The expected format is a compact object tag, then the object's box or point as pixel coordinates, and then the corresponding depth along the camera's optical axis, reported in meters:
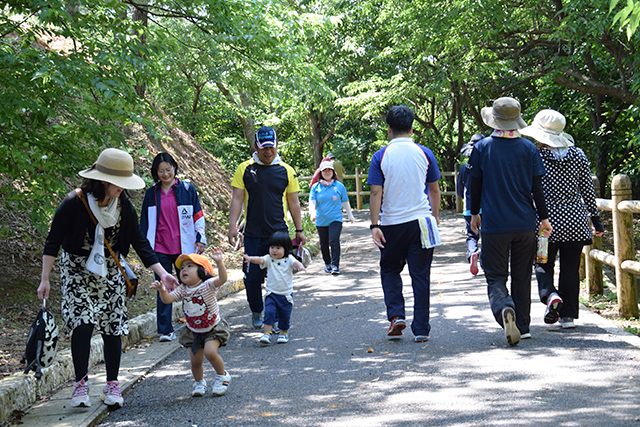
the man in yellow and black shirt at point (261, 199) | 6.85
